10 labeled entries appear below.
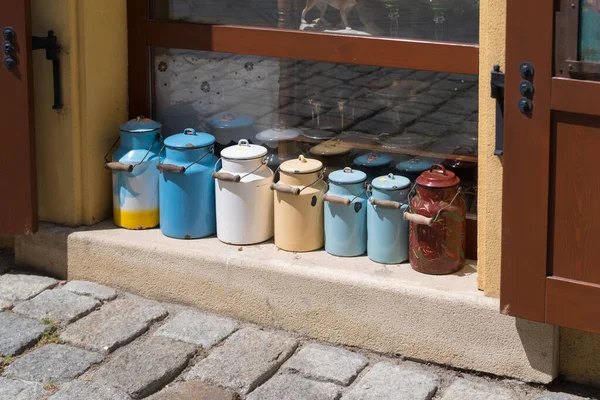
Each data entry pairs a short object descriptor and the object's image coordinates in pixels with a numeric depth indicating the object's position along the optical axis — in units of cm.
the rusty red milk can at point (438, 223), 485
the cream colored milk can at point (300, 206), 520
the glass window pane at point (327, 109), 511
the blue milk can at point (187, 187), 542
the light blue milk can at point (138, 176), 559
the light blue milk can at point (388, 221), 502
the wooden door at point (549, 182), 404
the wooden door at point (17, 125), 528
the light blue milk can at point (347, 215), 511
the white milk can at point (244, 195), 531
